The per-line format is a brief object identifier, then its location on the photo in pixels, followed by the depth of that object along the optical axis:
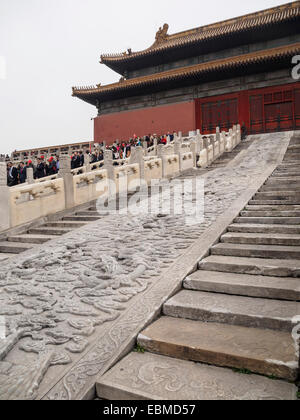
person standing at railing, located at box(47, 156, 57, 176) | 13.38
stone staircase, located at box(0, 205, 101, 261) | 5.75
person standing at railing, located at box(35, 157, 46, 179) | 12.95
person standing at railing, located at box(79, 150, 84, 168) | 14.15
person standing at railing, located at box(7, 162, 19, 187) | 12.05
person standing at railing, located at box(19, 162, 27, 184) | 13.27
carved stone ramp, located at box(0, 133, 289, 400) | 2.37
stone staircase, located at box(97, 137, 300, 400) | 2.17
